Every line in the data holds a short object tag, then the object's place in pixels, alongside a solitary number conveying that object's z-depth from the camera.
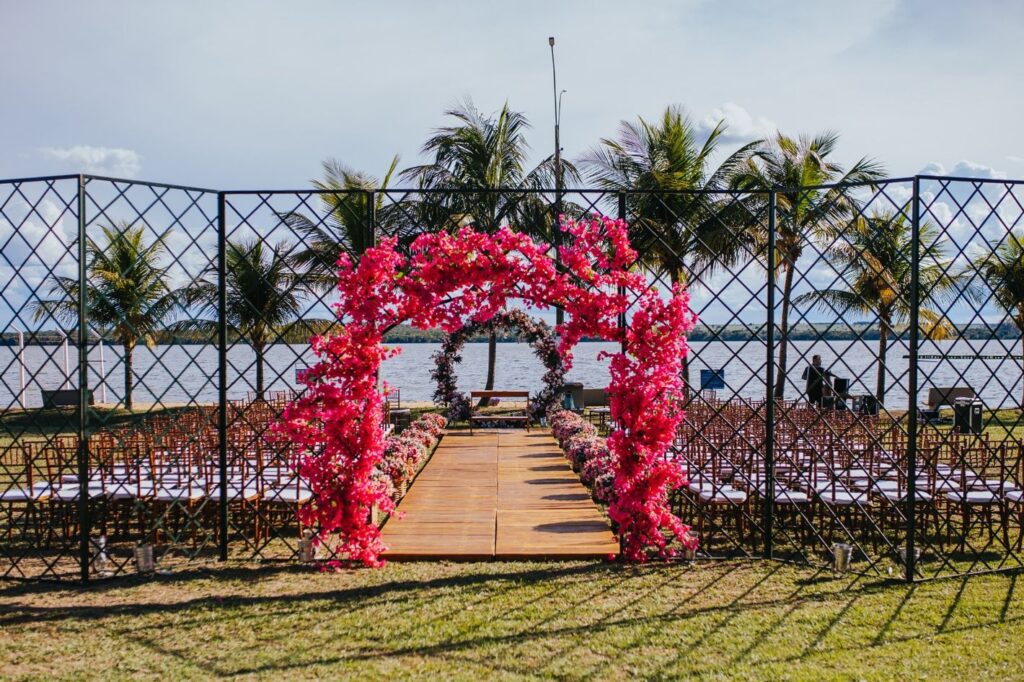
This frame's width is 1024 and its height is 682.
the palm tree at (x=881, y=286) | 19.42
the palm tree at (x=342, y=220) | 20.12
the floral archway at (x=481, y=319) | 7.04
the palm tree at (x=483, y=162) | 21.97
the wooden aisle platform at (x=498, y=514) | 7.45
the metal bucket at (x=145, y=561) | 7.07
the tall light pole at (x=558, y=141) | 21.81
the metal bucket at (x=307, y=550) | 7.23
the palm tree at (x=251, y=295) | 21.88
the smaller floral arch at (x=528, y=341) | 18.64
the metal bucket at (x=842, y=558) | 6.97
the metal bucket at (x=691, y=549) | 7.26
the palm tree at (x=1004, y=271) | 18.63
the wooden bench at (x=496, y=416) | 17.27
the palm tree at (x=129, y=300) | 22.25
